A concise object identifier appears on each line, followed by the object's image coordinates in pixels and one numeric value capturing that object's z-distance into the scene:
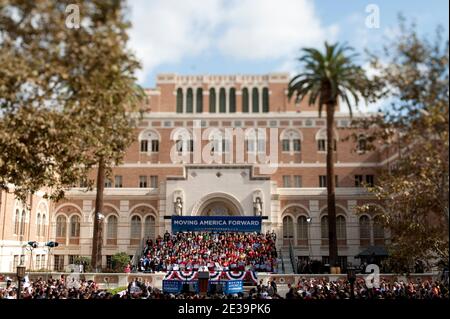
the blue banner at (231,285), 27.97
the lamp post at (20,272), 21.69
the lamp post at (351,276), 21.52
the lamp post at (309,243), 48.28
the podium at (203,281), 27.42
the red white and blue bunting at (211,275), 28.33
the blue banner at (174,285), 28.51
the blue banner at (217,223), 39.38
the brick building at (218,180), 47.78
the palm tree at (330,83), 32.19
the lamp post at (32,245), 35.98
